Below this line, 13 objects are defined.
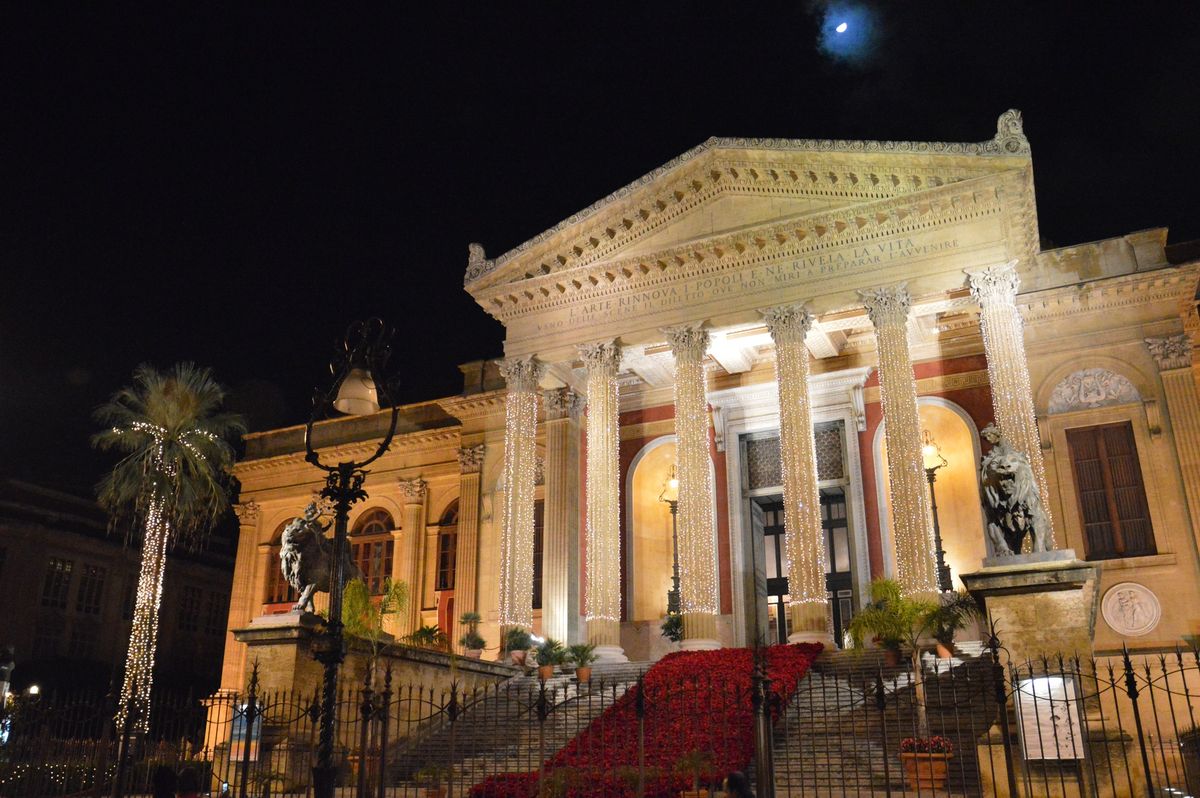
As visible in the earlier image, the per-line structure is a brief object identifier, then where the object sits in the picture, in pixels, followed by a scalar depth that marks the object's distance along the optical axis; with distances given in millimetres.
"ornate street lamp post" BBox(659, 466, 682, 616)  27297
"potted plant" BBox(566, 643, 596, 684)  20812
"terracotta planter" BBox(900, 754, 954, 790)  12398
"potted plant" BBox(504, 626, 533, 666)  22250
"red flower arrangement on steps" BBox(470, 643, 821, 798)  12258
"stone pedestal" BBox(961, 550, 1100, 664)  11297
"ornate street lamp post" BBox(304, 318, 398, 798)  8562
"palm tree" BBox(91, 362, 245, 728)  23844
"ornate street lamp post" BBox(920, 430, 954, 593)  23594
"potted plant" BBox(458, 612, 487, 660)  24281
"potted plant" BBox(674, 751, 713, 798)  11642
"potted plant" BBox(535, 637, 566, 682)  21016
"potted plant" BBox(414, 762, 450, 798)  13566
